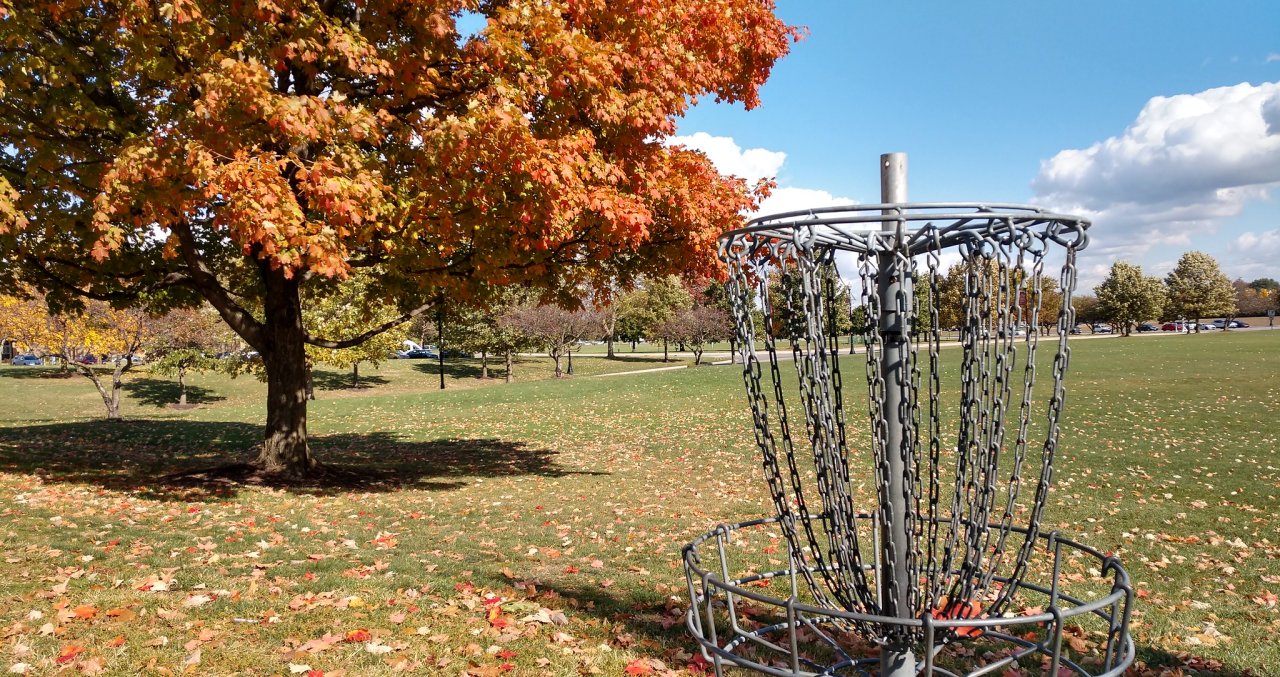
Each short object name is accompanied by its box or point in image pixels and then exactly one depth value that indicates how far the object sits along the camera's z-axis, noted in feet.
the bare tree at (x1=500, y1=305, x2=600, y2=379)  150.61
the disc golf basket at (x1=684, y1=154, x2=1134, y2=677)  8.93
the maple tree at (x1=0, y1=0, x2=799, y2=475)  25.80
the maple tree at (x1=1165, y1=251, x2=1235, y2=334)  281.33
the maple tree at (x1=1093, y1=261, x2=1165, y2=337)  264.72
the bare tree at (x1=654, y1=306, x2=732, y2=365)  184.34
